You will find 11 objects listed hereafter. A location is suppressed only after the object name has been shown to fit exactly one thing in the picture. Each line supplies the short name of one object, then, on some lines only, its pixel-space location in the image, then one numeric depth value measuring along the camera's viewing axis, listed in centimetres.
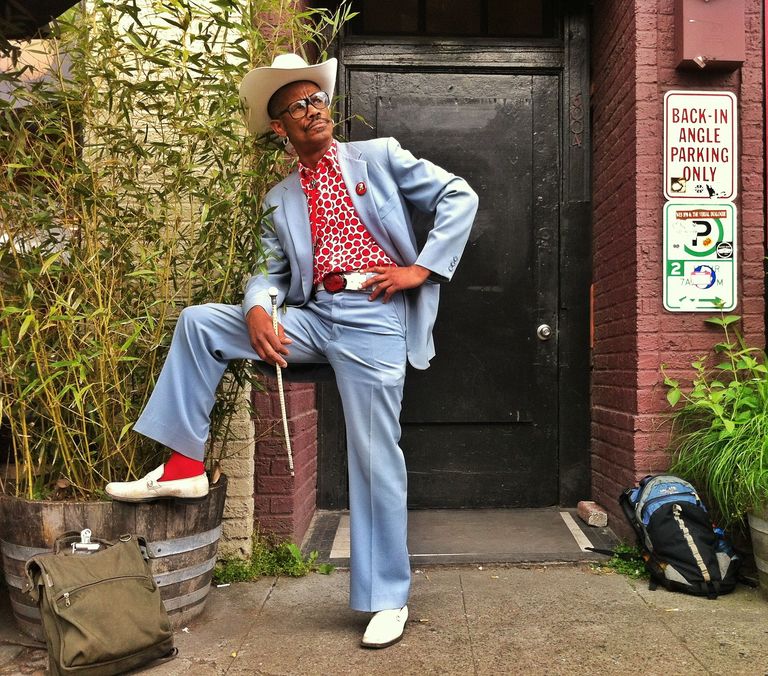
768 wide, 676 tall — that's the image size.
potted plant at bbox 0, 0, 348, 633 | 276
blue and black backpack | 323
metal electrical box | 374
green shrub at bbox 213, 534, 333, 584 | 355
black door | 470
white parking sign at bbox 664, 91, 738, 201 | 383
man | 274
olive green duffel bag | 234
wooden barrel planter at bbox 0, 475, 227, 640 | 270
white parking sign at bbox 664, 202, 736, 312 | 381
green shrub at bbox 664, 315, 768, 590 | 319
